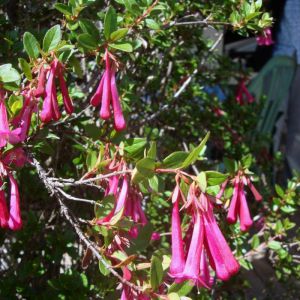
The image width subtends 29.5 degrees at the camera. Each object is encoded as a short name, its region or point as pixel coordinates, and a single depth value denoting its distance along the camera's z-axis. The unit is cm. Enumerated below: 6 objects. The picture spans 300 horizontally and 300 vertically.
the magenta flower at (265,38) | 62
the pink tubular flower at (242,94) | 111
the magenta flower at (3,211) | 36
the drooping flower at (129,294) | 35
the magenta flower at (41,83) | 37
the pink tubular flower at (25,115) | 38
